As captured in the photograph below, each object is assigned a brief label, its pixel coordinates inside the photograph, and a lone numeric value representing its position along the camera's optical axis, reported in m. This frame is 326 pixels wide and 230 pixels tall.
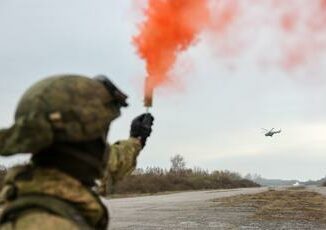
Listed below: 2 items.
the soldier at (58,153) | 2.25
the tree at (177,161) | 84.57
